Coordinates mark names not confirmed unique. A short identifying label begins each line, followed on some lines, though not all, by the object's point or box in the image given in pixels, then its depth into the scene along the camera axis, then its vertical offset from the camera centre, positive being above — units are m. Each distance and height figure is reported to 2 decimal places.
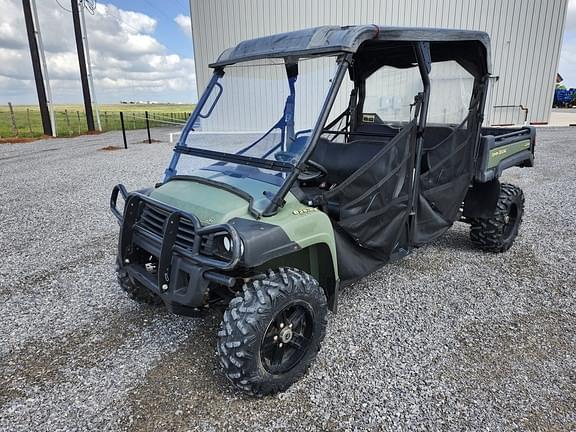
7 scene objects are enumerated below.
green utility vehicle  2.27 -0.56
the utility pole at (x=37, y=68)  16.30 +1.56
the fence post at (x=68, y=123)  18.76 -0.74
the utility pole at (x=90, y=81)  17.94 +1.16
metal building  14.16 +2.74
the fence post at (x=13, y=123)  17.19 -0.61
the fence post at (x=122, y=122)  13.46 -0.50
